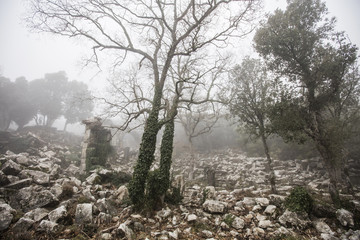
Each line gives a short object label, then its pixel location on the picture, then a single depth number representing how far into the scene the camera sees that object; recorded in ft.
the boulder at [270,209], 19.56
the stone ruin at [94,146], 42.09
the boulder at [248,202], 22.41
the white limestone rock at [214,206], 20.22
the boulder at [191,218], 17.99
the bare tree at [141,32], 20.49
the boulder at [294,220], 17.25
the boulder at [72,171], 36.68
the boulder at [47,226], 14.56
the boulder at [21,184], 20.30
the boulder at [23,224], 14.19
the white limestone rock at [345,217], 17.31
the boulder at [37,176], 23.29
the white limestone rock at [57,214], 15.89
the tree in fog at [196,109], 55.11
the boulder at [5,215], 14.45
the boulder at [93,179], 28.86
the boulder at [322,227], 16.33
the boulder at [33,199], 18.02
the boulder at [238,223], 17.09
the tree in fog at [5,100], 92.54
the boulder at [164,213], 18.97
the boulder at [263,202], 21.59
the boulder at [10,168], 22.91
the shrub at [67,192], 21.59
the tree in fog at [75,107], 122.31
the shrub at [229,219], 17.66
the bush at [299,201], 18.89
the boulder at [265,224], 17.16
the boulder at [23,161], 28.84
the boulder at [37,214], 15.79
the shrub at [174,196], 23.08
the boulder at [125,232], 14.49
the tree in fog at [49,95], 109.40
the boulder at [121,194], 23.97
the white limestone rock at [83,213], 16.39
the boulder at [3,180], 20.21
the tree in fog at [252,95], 31.12
